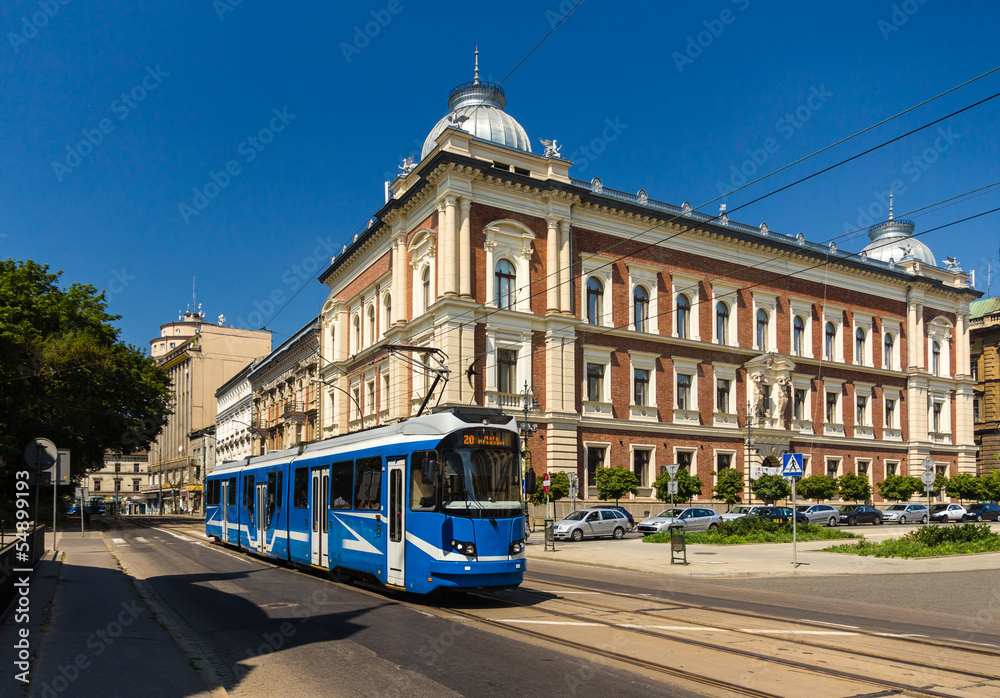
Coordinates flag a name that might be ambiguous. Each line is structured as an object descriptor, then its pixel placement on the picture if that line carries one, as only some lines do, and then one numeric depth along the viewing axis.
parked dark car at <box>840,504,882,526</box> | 46.47
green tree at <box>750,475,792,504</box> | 45.94
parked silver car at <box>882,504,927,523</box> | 48.28
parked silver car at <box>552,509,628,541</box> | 35.06
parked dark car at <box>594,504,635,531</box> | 38.09
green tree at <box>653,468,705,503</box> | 43.22
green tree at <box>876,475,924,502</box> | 54.16
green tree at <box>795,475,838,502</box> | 49.50
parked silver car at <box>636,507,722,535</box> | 36.62
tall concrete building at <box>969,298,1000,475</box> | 71.06
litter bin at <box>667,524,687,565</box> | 23.16
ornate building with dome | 40.94
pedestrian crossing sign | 22.42
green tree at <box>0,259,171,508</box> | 36.38
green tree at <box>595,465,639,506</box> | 41.38
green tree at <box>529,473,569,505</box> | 39.09
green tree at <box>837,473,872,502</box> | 51.84
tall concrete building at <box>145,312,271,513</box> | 101.88
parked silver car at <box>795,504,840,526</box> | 43.12
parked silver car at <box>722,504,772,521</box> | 38.92
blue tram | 13.52
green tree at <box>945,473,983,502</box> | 57.48
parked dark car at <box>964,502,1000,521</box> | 51.56
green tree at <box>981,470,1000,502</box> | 57.31
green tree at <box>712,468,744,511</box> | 46.38
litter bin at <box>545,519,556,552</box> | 29.73
